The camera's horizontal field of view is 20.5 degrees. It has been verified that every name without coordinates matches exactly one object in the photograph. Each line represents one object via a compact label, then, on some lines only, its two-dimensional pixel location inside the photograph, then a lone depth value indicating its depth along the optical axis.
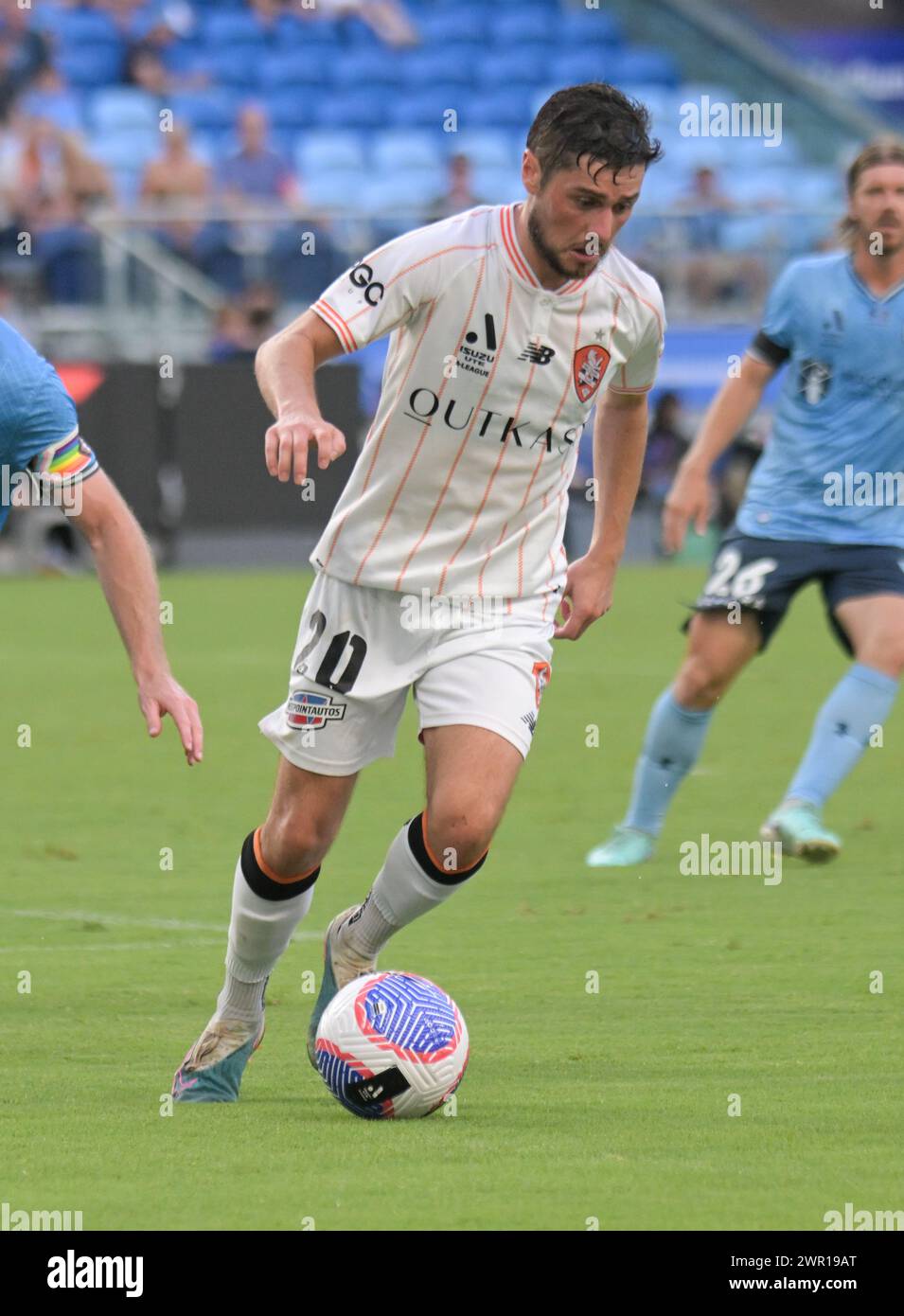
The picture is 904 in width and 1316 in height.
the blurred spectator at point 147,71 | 25.80
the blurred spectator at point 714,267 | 22.62
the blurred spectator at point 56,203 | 21.53
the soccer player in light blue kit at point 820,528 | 8.60
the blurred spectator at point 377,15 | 28.38
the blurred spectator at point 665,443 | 22.00
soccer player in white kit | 5.48
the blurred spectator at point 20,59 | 24.39
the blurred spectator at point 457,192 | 22.48
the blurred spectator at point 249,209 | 22.45
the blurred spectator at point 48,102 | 24.47
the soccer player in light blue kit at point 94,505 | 4.92
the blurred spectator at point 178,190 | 22.47
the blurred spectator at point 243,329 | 21.47
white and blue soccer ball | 5.26
